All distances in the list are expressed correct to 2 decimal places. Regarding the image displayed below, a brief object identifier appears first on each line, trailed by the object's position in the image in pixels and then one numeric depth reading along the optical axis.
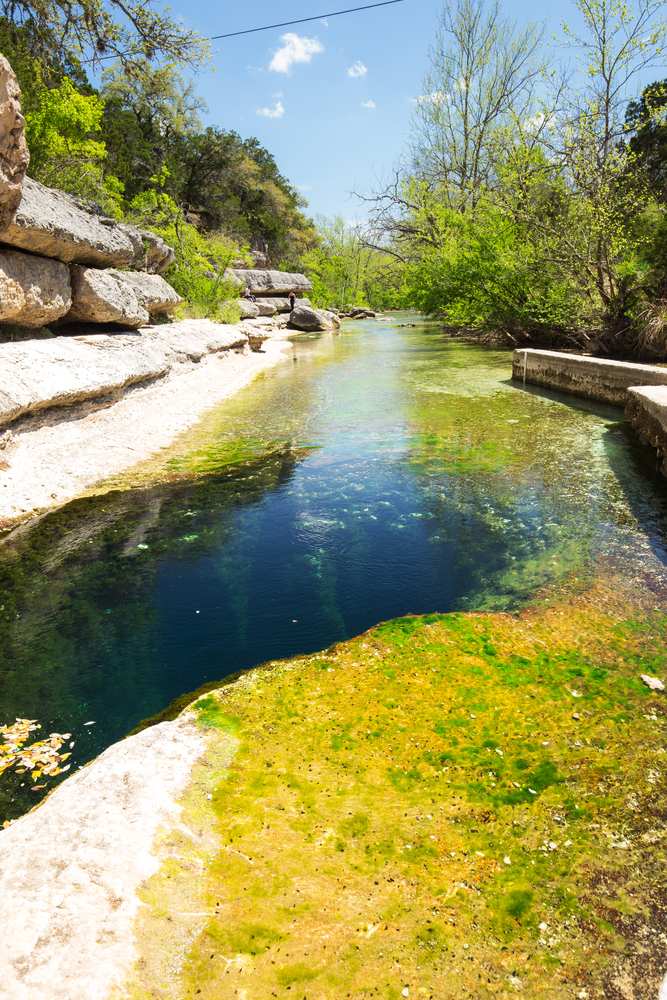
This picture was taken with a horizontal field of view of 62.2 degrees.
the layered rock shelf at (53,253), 6.00
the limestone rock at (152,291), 10.73
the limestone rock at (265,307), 30.05
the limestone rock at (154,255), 13.67
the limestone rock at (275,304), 30.33
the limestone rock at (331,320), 32.93
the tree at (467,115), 22.22
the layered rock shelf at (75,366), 6.39
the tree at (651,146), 20.42
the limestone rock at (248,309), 26.94
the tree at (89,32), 9.34
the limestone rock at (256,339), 19.25
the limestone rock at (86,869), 1.41
